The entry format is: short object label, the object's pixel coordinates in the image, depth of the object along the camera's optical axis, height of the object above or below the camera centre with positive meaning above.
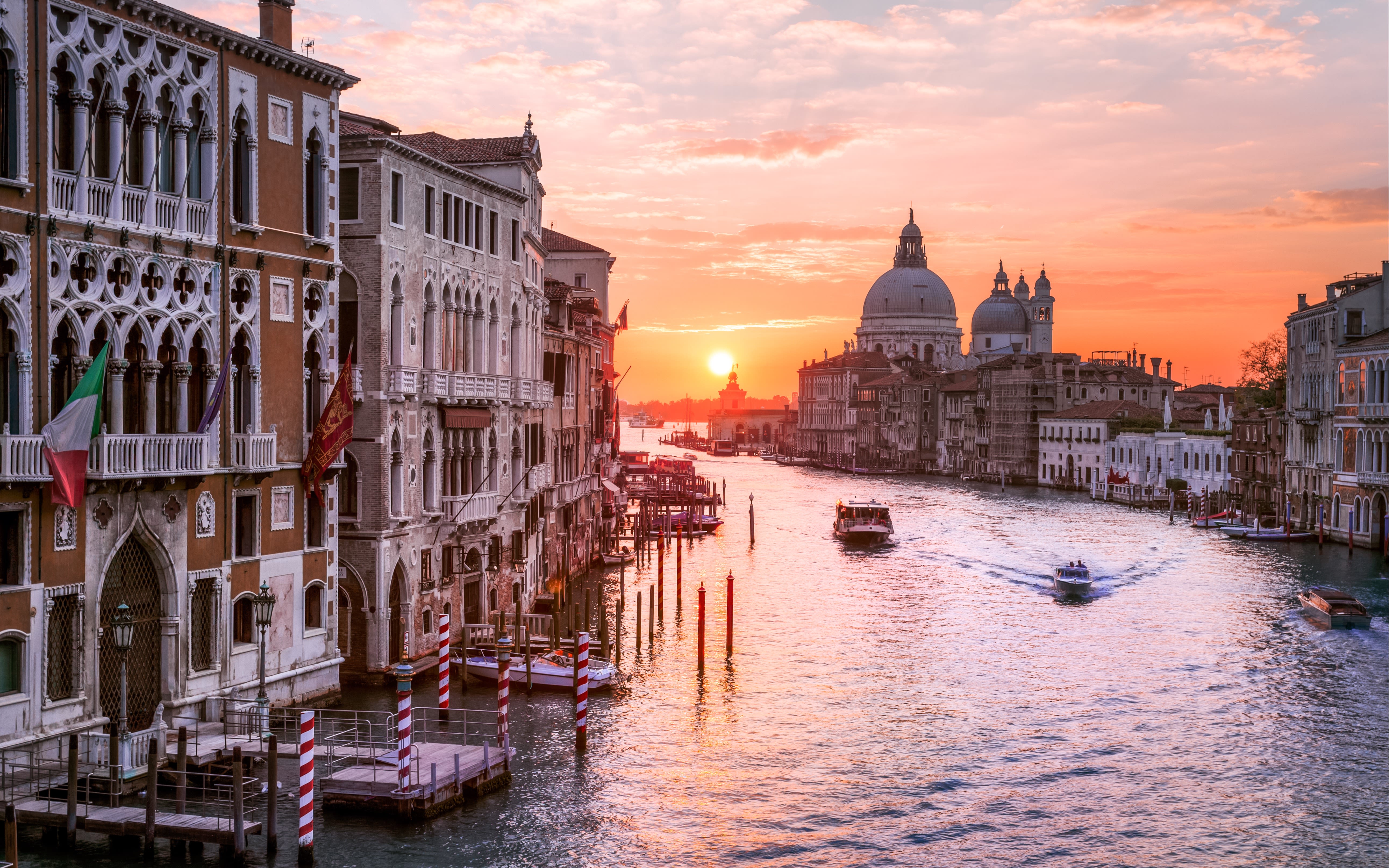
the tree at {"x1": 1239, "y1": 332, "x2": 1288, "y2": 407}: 102.62 +5.38
